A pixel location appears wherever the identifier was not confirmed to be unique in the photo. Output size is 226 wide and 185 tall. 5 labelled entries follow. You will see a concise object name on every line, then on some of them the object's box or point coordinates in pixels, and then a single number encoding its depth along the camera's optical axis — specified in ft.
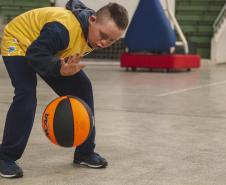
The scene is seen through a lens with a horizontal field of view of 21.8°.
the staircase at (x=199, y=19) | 58.54
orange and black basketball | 10.43
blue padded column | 39.55
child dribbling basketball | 9.64
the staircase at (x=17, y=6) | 60.59
